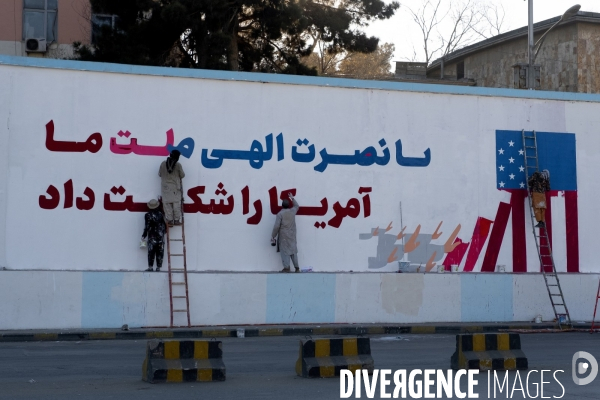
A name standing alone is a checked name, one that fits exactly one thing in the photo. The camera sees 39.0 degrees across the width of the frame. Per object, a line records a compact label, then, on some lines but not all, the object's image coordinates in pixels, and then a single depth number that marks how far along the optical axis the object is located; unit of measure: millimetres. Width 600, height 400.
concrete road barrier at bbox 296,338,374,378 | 9641
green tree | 26992
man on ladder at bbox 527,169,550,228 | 18281
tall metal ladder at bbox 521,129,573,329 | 17875
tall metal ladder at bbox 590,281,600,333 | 16719
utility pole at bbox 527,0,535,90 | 29109
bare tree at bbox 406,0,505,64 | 53378
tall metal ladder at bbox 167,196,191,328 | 15859
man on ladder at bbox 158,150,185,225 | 16109
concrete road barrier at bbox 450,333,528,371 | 10047
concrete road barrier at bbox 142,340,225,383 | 9258
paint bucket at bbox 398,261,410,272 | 17578
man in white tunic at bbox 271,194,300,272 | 16641
